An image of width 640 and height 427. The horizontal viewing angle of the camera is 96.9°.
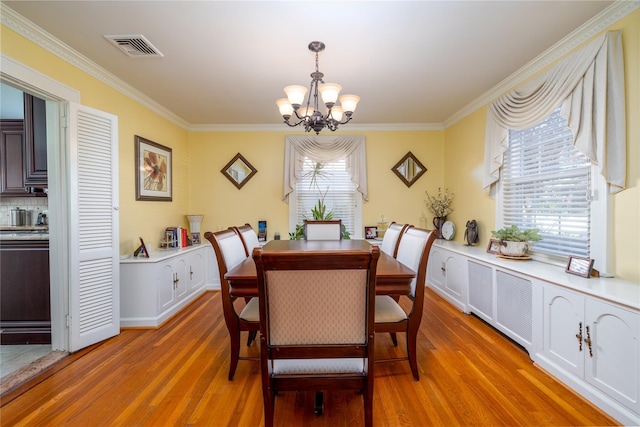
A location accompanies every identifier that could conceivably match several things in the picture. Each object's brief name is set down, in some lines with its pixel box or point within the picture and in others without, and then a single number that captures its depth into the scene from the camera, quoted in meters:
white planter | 2.60
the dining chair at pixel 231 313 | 1.91
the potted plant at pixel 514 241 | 2.57
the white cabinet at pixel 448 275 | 3.25
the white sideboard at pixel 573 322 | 1.52
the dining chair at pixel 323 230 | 3.46
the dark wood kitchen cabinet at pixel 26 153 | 2.61
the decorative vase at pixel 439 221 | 4.32
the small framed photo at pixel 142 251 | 3.01
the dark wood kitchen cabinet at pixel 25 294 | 2.48
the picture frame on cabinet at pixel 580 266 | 1.97
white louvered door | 2.36
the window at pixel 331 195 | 4.56
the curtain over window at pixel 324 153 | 4.44
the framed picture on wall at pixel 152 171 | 3.31
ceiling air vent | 2.19
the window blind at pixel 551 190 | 2.18
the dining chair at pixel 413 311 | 1.89
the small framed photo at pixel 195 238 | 4.11
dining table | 1.74
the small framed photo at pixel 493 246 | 2.95
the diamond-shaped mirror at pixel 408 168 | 4.55
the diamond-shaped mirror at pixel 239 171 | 4.51
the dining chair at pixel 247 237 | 2.61
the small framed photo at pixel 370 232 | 4.46
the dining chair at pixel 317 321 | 1.23
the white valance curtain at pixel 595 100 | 1.89
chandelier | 2.14
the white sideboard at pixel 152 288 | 2.88
